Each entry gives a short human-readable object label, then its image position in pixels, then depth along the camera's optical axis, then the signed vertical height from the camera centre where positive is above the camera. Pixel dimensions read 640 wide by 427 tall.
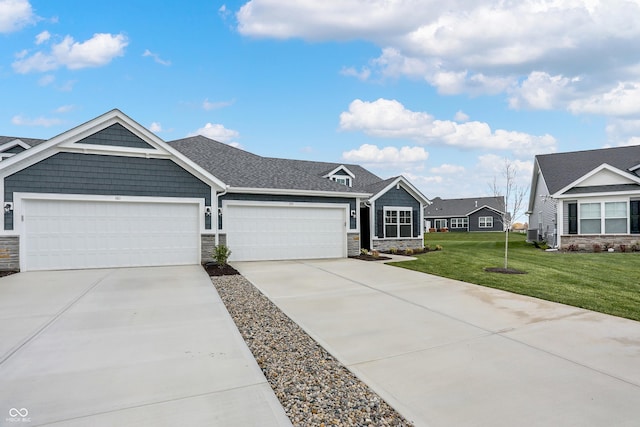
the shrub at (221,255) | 10.91 -1.27
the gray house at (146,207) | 10.29 +0.33
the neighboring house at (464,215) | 44.06 -0.26
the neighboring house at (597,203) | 16.61 +0.43
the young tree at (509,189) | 11.77 +0.83
